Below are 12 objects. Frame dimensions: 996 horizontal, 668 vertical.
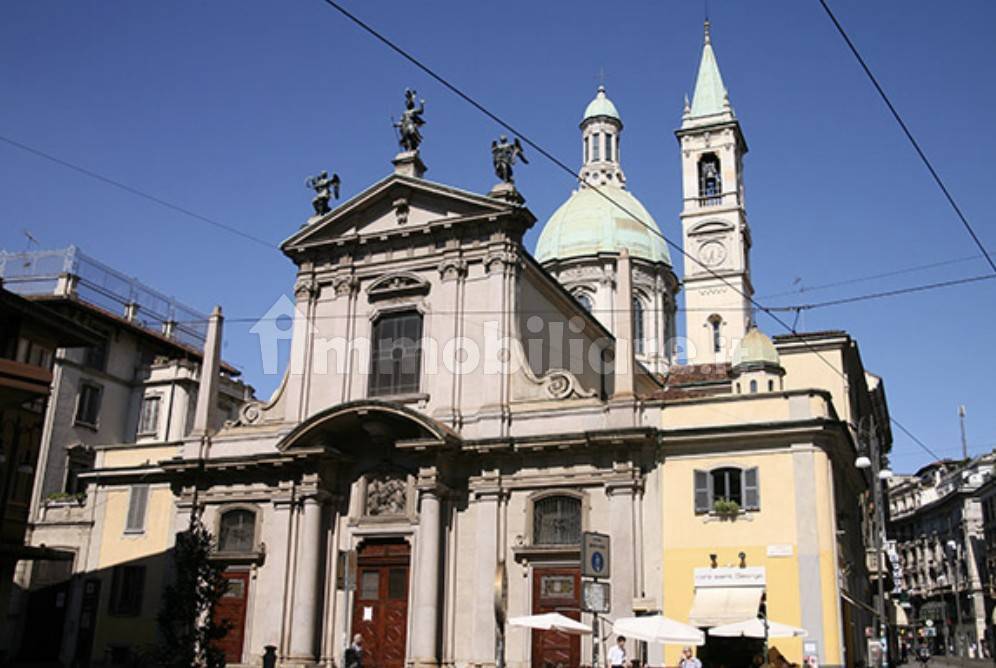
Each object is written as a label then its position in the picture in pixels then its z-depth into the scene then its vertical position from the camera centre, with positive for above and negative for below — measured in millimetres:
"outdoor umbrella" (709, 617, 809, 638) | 20766 +188
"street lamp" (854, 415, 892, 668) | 29766 +5580
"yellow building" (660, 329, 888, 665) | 22859 +2723
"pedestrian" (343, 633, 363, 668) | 23125 -567
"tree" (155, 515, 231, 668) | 22609 +504
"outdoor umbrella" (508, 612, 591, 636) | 20109 +221
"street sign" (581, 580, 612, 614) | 14555 +536
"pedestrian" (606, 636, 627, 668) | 20703 -395
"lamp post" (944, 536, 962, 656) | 72994 +4906
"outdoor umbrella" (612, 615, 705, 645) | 19531 +125
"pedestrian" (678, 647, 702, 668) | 21078 -470
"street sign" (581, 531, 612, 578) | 14617 +1129
